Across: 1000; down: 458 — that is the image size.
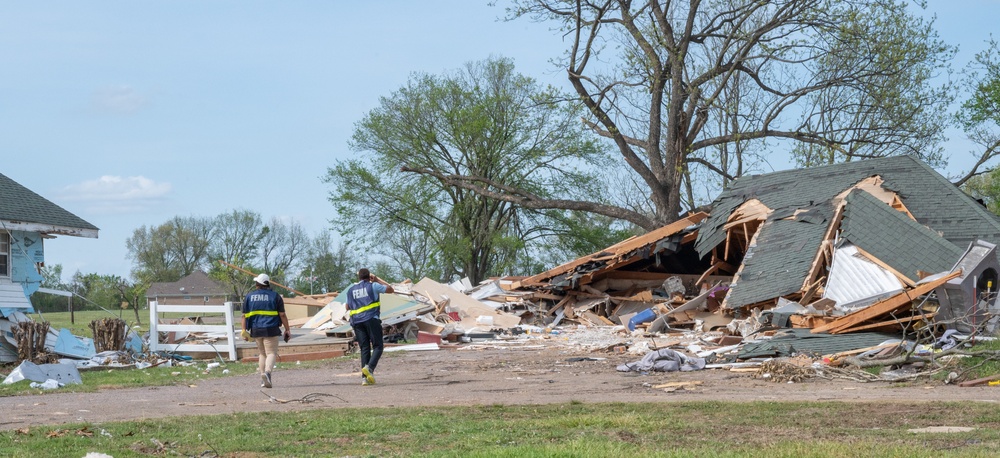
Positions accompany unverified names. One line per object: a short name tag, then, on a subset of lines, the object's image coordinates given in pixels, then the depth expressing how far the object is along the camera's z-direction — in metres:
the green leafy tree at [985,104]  38.84
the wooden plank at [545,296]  28.30
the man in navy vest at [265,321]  12.83
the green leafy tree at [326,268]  79.44
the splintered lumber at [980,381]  11.29
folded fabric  14.34
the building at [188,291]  80.44
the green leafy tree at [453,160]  46.94
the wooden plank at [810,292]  18.66
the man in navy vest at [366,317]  13.51
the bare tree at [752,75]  31.84
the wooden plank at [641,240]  26.38
